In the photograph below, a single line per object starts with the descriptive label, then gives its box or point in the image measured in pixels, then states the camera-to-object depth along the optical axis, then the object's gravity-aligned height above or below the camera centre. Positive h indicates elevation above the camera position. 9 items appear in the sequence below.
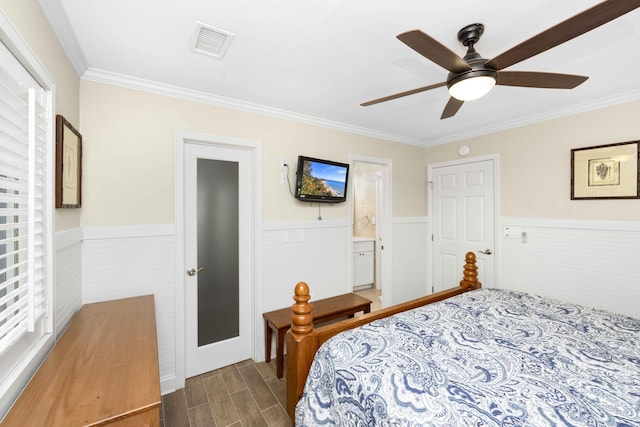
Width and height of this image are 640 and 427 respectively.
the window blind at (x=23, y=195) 0.97 +0.08
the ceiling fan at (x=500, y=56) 1.00 +0.73
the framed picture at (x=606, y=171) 2.29 +0.37
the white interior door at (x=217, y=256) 2.32 -0.39
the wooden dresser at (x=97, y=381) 0.86 -0.63
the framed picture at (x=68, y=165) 1.43 +0.29
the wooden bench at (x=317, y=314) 2.34 -0.96
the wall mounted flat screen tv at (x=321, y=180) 2.73 +0.35
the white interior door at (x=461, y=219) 3.25 -0.07
